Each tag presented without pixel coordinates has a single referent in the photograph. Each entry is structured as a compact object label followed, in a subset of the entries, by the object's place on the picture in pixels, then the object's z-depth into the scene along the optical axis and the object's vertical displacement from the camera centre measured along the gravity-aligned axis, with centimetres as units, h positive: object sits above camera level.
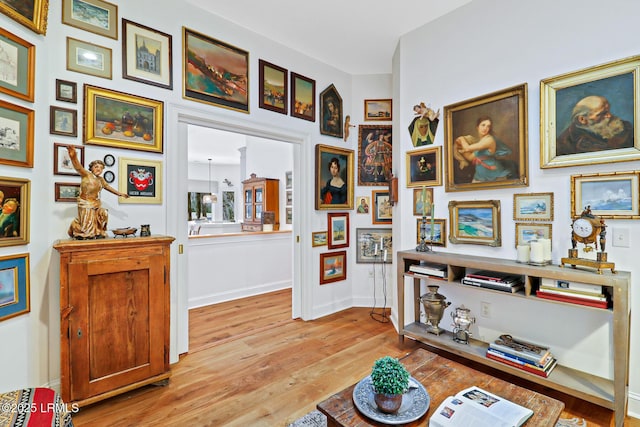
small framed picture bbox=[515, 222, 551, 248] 228 -14
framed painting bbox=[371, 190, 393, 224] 405 +10
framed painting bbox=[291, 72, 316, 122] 349 +142
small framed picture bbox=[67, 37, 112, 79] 217 +118
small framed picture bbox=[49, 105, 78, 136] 209 +68
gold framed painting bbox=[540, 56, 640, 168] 193 +69
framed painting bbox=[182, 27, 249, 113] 272 +139
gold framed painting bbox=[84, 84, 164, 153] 224 +76
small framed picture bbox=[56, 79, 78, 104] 212 +90
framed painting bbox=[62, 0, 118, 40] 216 +150
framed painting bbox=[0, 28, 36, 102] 179 +94
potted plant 126 -72
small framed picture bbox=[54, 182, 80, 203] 212 +18
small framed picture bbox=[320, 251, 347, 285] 381 -67
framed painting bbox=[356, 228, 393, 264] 404 -40
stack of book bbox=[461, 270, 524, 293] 221 -51
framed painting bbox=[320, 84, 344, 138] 375 +132
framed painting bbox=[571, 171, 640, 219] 191 +14
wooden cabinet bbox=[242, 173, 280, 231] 616 +33
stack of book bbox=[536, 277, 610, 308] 187 -51
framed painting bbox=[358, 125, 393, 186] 405 +83
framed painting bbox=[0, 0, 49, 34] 179 +129
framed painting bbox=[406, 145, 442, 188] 294 +49
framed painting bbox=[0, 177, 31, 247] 180 +4
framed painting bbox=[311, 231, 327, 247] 369 -29
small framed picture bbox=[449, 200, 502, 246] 254 -6
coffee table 127 -87
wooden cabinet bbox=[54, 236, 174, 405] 188 -68
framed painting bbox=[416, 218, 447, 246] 289 -17
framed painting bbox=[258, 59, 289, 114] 322 +143
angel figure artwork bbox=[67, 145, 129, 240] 202 +6
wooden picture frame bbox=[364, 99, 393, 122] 404 +144
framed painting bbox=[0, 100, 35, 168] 180 +51
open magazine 120 -84
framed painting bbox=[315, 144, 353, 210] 368 +48
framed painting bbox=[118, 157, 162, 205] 238 +29
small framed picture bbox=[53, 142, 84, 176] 211 +40
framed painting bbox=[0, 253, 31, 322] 180 -44
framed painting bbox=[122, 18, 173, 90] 240 +134
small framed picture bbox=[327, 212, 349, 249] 387 -19
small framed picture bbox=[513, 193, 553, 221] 227 +6
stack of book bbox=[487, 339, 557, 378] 209 -105
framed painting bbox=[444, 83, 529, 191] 239 +64
